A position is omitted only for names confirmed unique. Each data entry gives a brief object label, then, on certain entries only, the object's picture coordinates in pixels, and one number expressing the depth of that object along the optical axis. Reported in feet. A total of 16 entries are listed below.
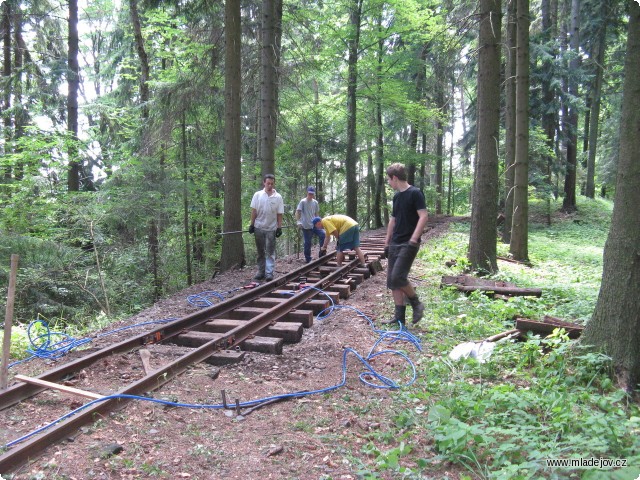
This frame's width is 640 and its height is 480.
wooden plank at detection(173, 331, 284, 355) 16.94
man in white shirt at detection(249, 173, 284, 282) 28.84
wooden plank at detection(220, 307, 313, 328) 20.99
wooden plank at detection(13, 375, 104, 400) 11.86
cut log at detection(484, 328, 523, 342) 16.62
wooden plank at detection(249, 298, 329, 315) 23.12
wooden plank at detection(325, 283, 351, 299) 26.18
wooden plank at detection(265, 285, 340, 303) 24.79
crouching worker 31.68
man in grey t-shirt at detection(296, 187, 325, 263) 35.29
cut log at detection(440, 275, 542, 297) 23.65
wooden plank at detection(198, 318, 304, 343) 18.65
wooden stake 12.13
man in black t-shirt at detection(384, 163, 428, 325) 18.85
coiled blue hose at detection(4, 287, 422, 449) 11.33
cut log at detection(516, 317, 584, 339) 15.42
